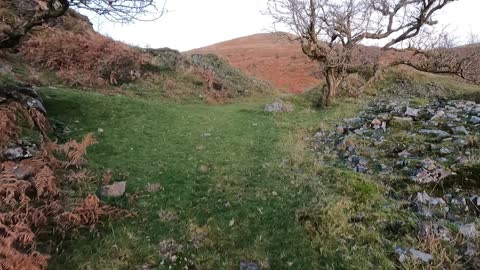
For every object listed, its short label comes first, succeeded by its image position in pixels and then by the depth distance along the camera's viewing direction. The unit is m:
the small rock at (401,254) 4.54
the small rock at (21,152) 7.04
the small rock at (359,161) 8.08
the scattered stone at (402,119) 10.87
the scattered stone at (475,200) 5.70
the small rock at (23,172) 6.32
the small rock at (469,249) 4.50
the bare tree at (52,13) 7.84
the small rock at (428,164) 7.01
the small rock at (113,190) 6.62
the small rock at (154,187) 6.86
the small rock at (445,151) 7.78
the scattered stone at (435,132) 9.02
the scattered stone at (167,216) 5.92
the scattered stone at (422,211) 5.54
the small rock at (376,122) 11.00
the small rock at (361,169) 7.69
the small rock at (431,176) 6.62
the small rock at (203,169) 7.91
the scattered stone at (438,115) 10.61
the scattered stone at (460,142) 8.16
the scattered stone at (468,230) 4.82
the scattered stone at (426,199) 5.90
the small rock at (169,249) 5.06
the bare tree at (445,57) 16.08
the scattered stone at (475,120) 9.69
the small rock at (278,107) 15.21
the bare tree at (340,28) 15.99
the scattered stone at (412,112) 11.32
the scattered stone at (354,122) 11.62
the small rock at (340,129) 11.11
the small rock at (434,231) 4.84
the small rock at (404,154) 8.16
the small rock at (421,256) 4.47
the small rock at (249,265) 4.82
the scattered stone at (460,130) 8.95
